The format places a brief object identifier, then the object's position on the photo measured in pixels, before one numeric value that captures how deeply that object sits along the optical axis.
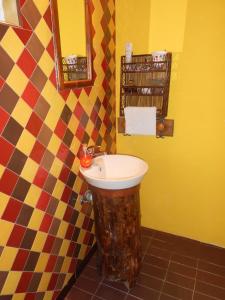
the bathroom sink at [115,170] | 1.30
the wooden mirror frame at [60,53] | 1.21
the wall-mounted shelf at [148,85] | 1.65
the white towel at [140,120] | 1.76
